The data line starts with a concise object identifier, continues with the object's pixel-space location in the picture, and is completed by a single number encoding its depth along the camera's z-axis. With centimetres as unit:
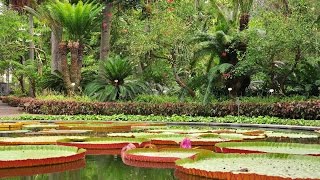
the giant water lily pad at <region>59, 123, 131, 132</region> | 1222
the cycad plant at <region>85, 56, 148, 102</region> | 2038
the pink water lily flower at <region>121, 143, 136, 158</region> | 690
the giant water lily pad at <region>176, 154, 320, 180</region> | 460
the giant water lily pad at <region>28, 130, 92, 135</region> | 1086
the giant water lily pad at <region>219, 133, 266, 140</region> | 915
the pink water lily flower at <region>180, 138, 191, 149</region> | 709
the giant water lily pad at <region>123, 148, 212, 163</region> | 631
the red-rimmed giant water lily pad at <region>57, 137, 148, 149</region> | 802
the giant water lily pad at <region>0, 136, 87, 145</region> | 813
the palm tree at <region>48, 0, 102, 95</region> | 1983
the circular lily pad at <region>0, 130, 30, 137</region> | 1106
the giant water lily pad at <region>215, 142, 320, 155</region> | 695
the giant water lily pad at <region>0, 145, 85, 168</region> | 586
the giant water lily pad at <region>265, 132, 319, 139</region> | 1008
